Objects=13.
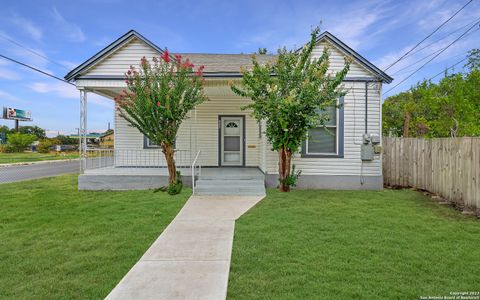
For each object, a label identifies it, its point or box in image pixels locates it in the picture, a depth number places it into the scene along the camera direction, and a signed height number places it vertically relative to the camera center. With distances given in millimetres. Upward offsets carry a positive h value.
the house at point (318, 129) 9039 +628
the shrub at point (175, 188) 8125 -1139
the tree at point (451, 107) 12633 +2084
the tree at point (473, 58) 16484 +5294
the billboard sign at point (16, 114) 55106 +7139
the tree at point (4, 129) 55750 +4024
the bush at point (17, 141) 36719 +999
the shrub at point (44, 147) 37969 +225
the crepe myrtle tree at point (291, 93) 7305 +1487
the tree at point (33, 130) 61012 +4068
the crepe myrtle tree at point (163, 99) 7570 +1355
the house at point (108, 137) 37891 +1731
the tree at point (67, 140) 49850 +1555
